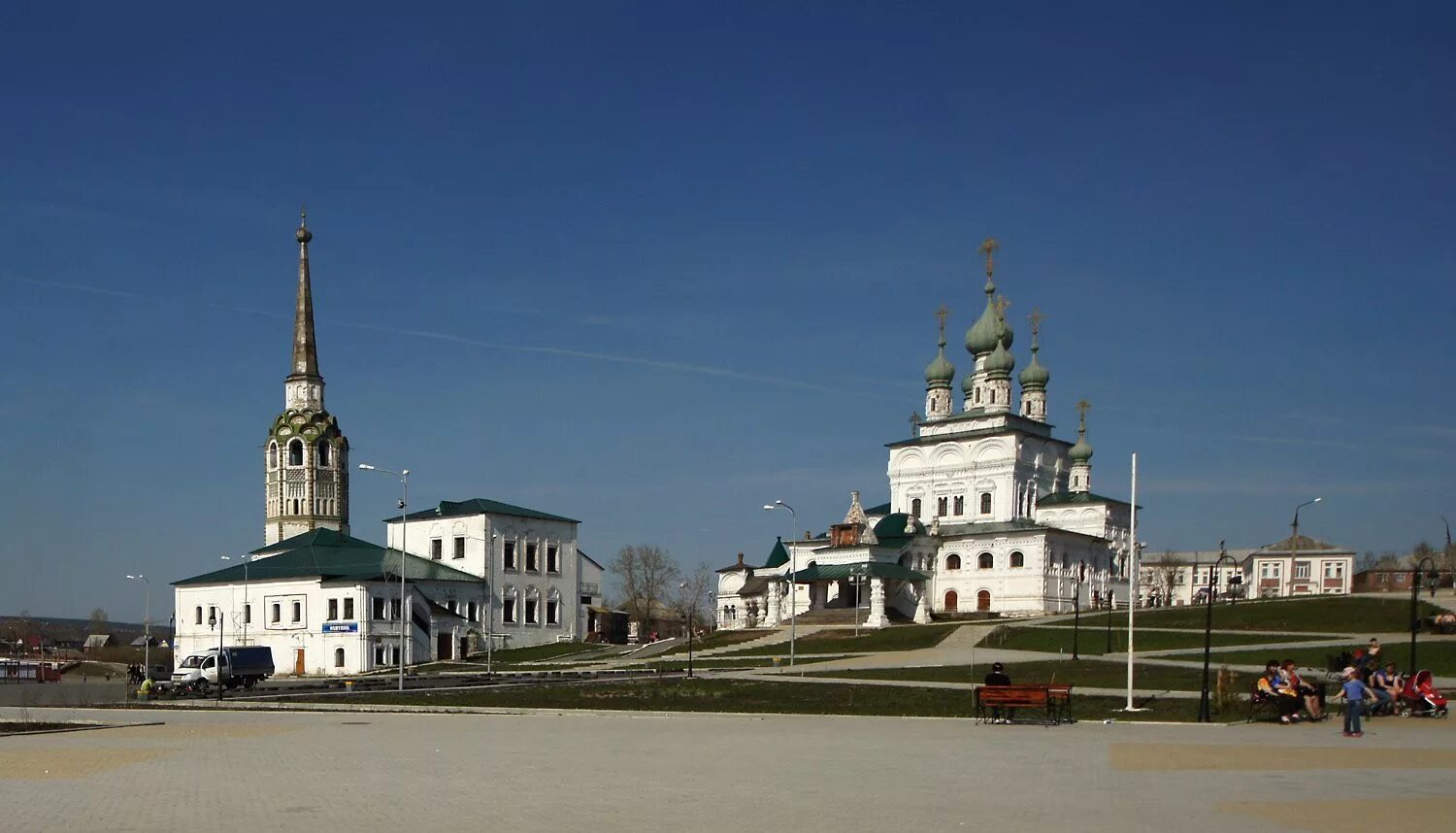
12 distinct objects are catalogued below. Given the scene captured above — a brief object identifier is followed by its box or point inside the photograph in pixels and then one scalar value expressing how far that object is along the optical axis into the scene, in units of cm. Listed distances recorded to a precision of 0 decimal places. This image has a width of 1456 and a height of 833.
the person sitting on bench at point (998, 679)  2777
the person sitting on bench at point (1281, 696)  2602
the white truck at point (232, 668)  5169
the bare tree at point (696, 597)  13638
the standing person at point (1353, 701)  2311
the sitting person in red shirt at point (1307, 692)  2642
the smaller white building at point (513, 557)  8538
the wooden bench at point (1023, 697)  2689
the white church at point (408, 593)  7538
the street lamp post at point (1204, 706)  2631
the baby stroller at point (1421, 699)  2716
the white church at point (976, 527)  8988
